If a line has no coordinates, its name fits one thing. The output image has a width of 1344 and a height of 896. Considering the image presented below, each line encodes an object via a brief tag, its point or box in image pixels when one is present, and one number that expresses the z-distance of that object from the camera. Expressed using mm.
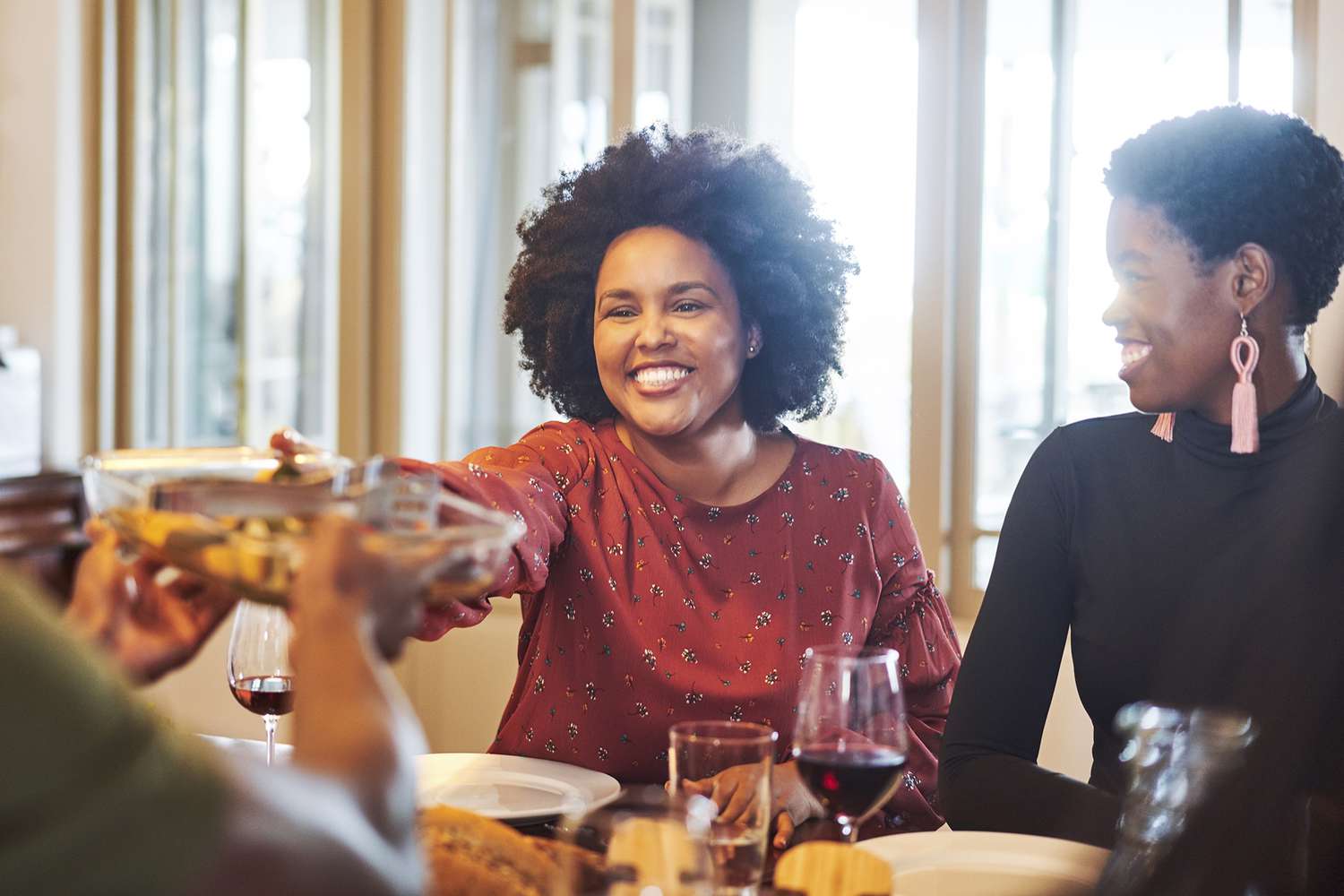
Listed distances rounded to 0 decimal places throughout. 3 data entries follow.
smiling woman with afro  1772
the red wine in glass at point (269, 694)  1354
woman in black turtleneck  1574
